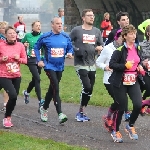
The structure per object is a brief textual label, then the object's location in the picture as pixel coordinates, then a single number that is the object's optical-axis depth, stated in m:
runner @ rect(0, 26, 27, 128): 10.27
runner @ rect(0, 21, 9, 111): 11.19
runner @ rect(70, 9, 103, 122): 11.05
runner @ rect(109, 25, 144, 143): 8.93
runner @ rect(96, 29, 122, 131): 9.80
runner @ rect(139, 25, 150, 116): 10.50
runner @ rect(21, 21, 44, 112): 12.50
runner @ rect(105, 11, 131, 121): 10.51
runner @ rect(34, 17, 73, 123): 10.68
